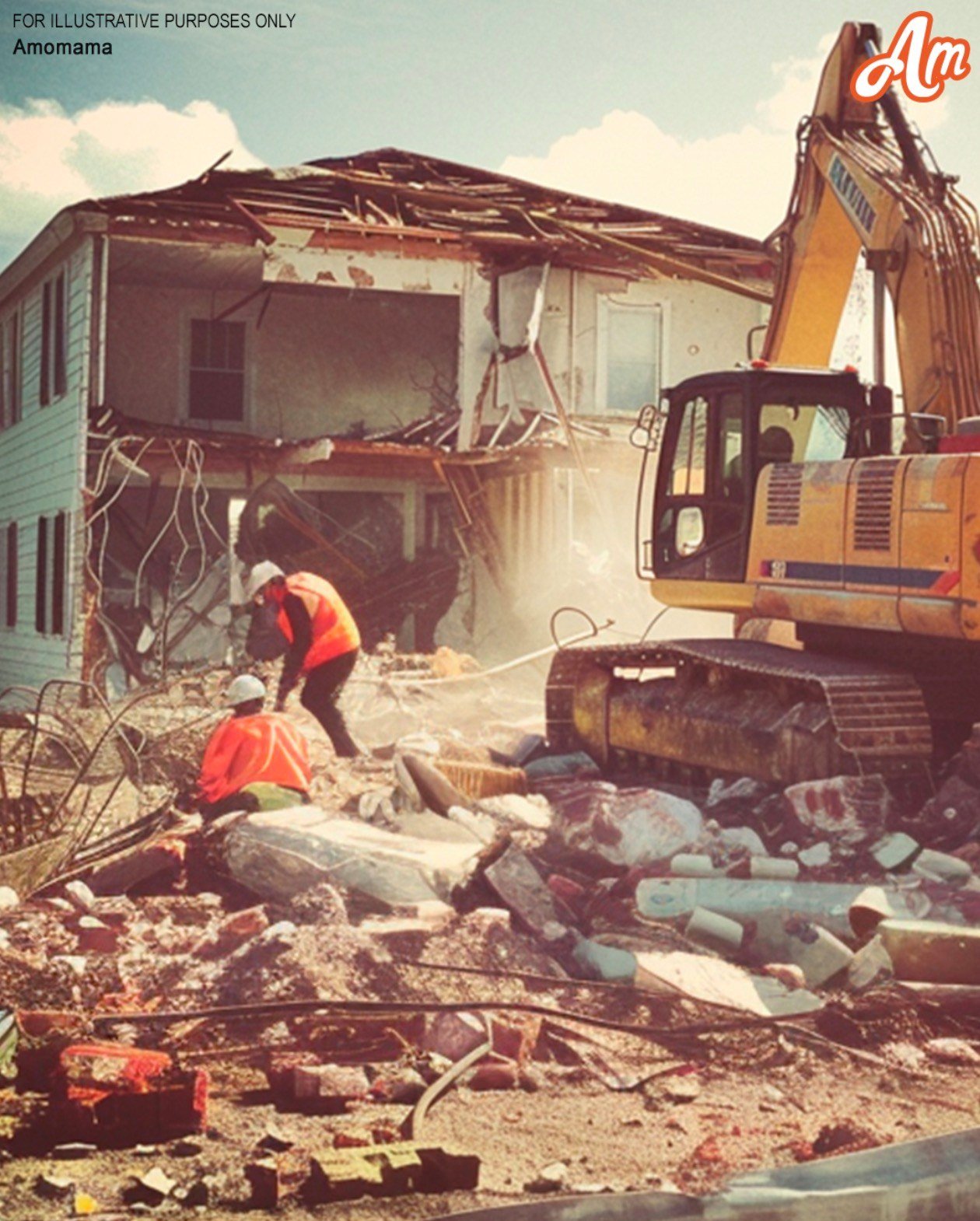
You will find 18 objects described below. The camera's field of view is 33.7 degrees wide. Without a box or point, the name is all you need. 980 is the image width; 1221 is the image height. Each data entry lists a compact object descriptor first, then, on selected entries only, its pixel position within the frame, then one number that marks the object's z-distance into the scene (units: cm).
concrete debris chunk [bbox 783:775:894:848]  816
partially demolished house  1580
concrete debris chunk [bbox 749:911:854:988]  655
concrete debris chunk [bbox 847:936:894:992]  640
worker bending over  1043
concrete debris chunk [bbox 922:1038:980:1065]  582
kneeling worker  840
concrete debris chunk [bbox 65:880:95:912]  719
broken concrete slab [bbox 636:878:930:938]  708
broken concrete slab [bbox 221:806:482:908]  711
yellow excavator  831
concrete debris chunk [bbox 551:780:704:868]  829
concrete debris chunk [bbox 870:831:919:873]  773
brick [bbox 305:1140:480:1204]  450
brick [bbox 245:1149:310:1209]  446
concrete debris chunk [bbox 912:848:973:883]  762
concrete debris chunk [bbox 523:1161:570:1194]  468
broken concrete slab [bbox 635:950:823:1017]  622
